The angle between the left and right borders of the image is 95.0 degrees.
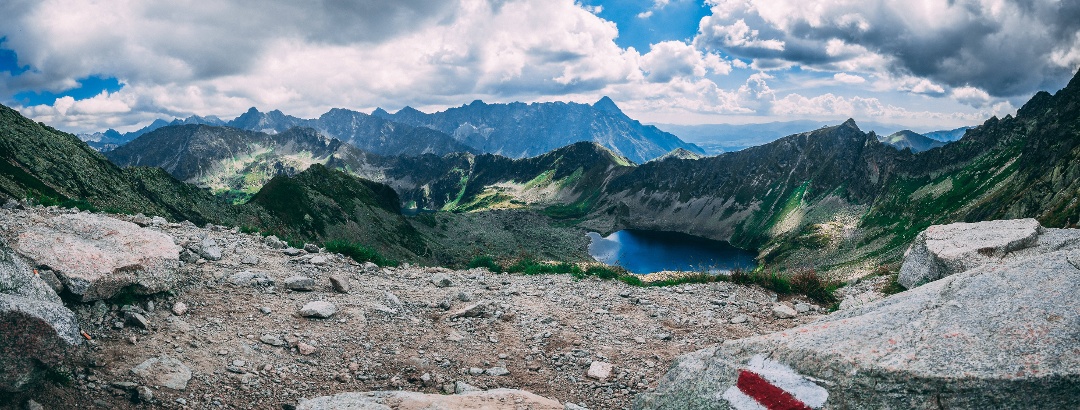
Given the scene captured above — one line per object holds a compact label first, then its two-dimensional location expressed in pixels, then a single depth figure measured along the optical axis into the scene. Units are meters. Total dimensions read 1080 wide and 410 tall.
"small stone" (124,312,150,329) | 9.74
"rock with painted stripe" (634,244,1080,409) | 5.66
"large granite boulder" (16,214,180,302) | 9.62
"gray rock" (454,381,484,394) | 9.80
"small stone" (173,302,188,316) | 10.80
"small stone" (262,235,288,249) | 18.66
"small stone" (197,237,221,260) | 14.67
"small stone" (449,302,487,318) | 13.81
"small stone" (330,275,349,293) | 14.61
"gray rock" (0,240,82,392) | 7.07
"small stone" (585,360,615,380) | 10.92
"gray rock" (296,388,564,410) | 8.05
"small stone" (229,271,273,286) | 13.27
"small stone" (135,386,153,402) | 7.81
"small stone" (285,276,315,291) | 13.96
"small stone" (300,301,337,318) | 12.20
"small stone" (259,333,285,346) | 10.53
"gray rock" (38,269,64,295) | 9.19
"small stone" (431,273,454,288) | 17.45
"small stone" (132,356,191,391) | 8.28
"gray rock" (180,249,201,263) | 13.83
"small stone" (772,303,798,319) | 15.71
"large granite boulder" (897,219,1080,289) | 16.62
